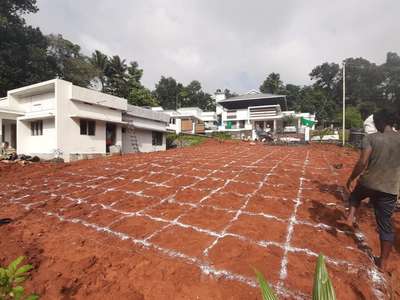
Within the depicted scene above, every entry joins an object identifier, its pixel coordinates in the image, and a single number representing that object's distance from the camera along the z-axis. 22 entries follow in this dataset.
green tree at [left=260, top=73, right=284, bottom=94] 47.53
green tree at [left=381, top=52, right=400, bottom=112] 41.62
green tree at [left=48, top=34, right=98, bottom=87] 23.89
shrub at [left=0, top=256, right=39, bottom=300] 1.21
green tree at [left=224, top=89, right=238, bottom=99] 57.10
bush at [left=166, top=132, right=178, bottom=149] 24.25
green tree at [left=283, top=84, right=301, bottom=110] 49.23
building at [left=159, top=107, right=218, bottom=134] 31.38
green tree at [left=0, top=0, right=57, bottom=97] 19.20
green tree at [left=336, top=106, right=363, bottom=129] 27.50
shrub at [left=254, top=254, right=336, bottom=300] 1.21
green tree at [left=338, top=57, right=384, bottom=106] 43.59
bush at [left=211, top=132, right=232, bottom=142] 27.56
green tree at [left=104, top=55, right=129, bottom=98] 29.45
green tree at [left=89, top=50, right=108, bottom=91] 29.72
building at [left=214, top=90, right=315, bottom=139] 29.09
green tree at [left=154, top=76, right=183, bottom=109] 51.94
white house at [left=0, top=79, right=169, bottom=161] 12.55
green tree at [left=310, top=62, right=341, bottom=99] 50.47
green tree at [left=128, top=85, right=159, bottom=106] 29.02
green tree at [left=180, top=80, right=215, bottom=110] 49.78
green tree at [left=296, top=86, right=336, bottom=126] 39.38
